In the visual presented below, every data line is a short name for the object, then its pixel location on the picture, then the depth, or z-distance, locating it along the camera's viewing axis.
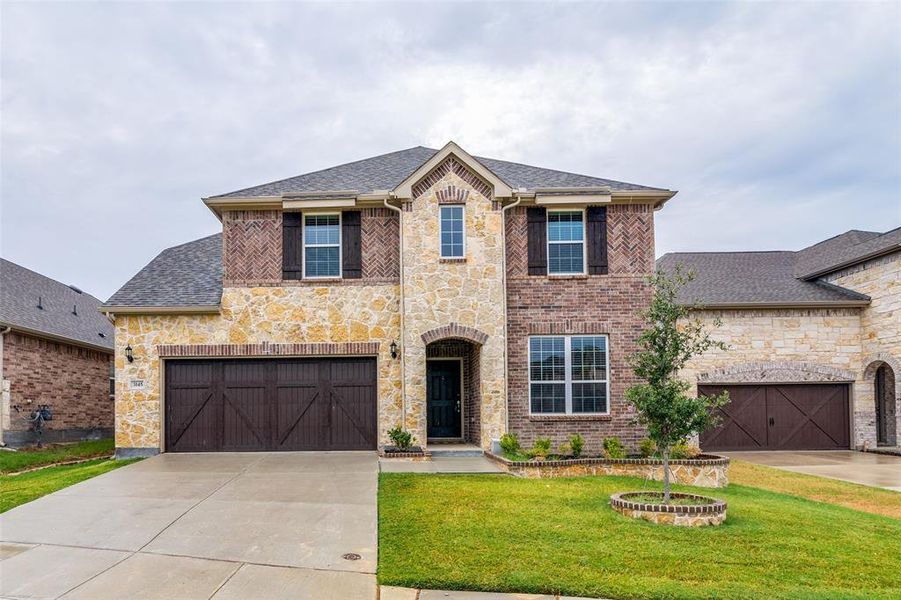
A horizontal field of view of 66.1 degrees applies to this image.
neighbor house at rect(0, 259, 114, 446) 18.58
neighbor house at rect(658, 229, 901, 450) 20.55
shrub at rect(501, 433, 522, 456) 14.16
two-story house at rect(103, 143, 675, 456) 15.70
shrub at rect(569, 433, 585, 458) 13.70
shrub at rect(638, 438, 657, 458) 14.28
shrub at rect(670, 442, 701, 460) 13.58
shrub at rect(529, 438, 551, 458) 13.47
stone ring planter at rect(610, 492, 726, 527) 9.15
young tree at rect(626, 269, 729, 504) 10.09
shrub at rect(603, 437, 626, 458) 14.00
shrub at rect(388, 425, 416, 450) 14.74
